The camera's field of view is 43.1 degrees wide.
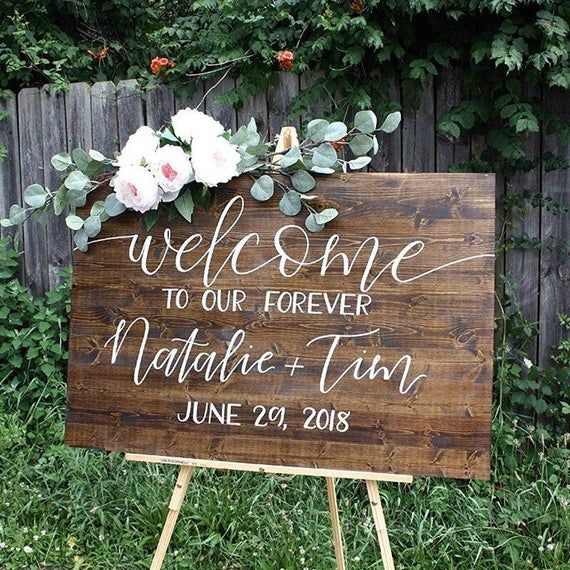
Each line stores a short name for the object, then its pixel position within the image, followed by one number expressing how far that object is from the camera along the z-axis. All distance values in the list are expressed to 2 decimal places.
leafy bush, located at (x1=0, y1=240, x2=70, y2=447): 3.42
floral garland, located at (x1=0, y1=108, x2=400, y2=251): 1.92
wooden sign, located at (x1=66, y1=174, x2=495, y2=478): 1.88
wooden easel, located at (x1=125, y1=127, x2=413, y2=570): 1.92
